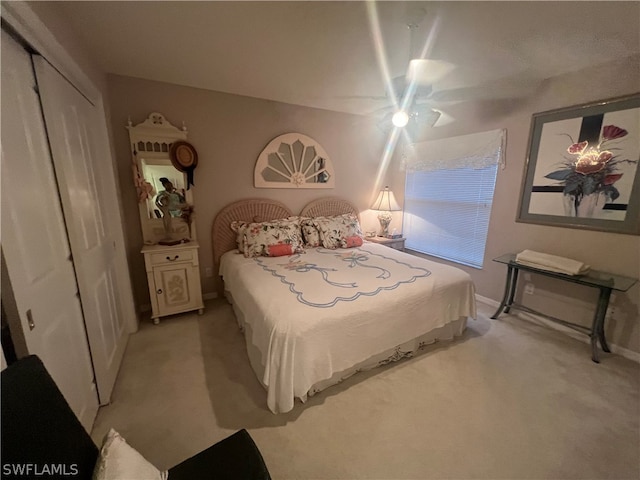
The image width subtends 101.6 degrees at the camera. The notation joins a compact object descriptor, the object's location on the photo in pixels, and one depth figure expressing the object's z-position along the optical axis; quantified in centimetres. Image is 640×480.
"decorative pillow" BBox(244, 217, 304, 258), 285
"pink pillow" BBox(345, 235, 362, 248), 326
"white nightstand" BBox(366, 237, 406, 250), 381
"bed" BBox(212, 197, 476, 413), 155
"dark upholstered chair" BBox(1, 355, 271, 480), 65
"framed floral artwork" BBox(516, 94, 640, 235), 208
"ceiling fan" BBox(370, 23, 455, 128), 207
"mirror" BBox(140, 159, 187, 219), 271
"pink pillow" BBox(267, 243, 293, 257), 282
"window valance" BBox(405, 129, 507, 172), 292
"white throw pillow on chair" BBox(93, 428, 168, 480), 77
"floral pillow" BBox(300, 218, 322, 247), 325
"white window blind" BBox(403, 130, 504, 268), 308
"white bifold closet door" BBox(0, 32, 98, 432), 102
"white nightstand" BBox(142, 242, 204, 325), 255
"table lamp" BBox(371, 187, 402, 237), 390
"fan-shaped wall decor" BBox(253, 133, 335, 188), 326
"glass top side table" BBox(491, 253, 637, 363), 202
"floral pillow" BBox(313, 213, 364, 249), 323
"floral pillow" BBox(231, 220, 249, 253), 296
